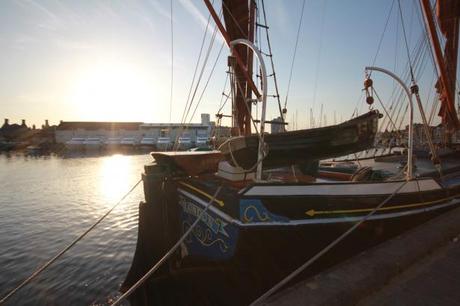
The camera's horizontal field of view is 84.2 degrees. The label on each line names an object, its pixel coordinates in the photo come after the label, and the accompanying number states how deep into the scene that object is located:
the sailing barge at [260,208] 5.12
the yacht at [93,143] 88.72
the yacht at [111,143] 91.31
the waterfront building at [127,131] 96.50
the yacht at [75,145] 87.38
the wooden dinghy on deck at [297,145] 5.85
